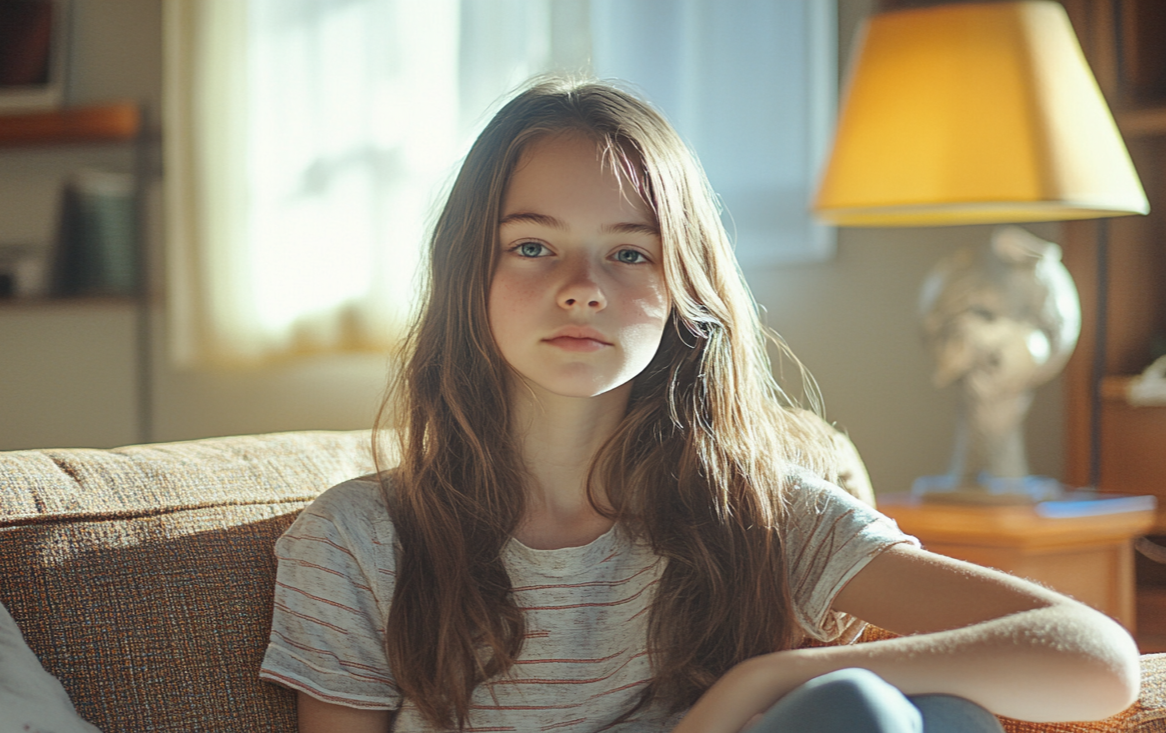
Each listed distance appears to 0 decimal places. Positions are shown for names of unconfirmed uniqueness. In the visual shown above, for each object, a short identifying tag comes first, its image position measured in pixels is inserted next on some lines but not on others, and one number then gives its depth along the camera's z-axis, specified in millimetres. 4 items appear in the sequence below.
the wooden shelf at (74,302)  2668
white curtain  2311
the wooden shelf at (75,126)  2627
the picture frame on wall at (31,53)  2727
